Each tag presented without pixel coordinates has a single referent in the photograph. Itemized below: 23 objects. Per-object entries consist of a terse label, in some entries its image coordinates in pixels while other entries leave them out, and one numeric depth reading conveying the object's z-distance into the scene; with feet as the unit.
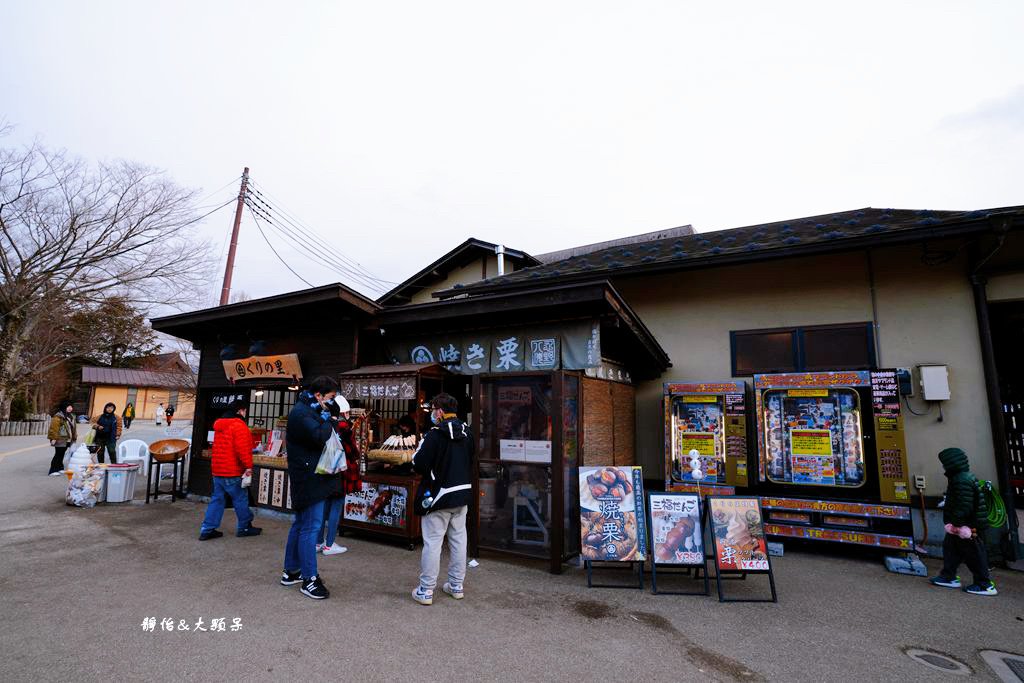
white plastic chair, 34.83
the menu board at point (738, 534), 16.24
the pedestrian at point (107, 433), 37.14
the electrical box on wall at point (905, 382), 21.99
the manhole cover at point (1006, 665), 11.38
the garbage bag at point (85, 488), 28.22
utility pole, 51.31
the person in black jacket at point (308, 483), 15.11
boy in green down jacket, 16.57
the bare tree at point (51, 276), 67.97
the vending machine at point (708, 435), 23.09
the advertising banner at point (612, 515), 17.13
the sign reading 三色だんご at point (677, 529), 16.75
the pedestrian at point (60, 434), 40.16
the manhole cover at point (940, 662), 11.66
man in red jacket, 22.09
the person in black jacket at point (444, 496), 14.83
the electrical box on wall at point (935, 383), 21.29
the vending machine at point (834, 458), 19.92
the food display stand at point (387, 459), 21.63
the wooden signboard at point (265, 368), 28.04
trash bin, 29.50
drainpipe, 19.77
